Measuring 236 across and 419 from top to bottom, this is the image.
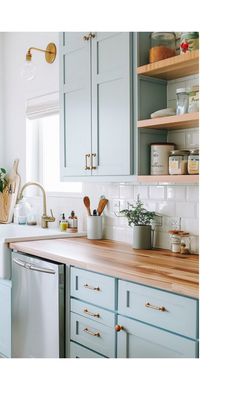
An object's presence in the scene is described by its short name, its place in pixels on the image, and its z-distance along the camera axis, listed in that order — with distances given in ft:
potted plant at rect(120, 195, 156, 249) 9.27
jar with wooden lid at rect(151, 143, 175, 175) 8.46
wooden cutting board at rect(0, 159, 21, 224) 14.53
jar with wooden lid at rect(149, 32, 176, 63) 8.27
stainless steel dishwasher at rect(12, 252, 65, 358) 8.50
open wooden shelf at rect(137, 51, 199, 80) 7.56
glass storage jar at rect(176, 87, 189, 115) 7.89
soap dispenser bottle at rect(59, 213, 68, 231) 11.88
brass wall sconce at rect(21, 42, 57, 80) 11.89
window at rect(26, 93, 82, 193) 13.92
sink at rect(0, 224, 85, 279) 10.09
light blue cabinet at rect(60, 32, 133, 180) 8.73
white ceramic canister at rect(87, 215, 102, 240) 10.77
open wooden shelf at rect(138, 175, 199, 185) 7.52
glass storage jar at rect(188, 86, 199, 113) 7.63
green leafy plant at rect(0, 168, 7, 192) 14.92
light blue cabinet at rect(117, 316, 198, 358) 6.03
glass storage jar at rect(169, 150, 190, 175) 8.03
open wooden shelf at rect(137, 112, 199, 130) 7.55
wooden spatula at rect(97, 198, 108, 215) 10.84
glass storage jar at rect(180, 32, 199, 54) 7.57
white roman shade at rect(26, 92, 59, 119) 12.82
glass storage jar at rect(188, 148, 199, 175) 7.65
